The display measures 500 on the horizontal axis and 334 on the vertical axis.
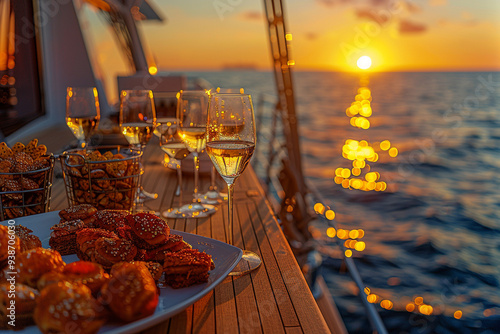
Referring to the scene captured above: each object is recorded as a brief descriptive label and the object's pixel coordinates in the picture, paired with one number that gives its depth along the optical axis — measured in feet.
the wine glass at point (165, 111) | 5.27
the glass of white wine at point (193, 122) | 4.37
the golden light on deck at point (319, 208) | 11.58
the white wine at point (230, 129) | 3.18
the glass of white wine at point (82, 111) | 5.12
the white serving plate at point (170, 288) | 2.09
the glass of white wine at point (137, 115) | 4.96
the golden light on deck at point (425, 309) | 18.43
